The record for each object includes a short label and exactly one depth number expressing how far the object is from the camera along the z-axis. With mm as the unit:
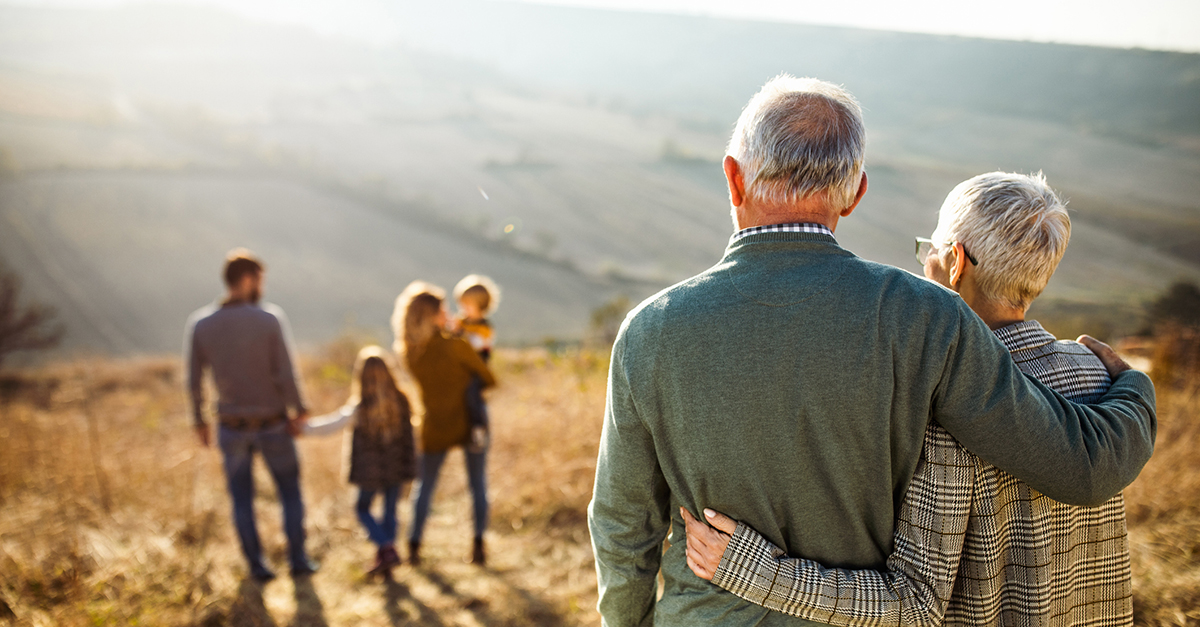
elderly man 1044
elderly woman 1150
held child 4078
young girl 3668
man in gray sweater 3576
